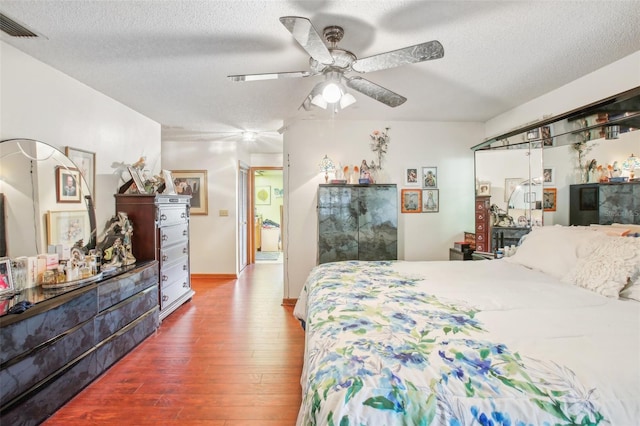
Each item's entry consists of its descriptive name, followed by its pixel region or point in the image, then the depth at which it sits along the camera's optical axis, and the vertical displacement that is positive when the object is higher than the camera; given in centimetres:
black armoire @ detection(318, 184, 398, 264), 370 -19
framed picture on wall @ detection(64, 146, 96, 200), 262 +46
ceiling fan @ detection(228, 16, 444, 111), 142 +84
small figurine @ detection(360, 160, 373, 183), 385 +47
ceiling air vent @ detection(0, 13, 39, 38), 174 +116
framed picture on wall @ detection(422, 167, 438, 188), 408 +42
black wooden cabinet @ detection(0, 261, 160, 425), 160 -89
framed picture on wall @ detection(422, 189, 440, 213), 409 +8
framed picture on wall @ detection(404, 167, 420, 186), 407 +43
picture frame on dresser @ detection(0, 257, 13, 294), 187 -42
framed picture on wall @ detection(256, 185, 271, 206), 912 +36
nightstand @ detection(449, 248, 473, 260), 365 -62
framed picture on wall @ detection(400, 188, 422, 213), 407 +12
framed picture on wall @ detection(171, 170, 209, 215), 512 +41
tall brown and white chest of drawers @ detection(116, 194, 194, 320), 314 -32
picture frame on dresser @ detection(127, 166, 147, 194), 326 +35
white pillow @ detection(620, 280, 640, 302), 158 -48
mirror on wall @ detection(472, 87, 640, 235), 215 +47
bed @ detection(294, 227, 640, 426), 85 -54
